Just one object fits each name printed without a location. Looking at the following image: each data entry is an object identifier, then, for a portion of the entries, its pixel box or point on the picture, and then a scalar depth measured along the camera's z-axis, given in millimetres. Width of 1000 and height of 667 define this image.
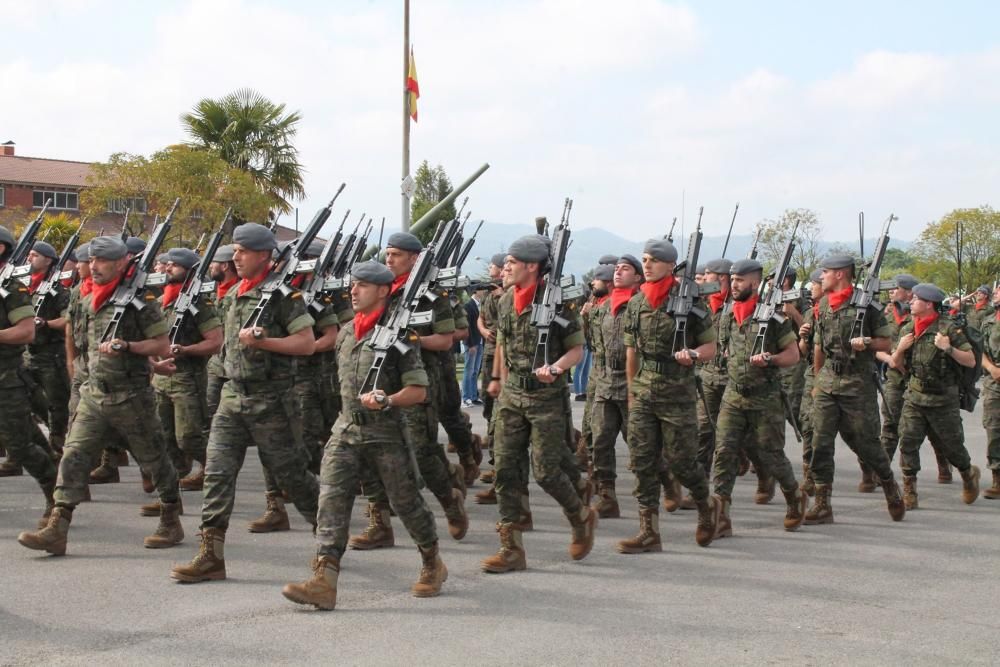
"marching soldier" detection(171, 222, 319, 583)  6887
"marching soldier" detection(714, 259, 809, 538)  8648
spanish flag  24438
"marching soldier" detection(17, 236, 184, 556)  7441
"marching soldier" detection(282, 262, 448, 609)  6301
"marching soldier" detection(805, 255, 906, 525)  9242
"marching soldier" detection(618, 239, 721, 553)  7887
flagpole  24000
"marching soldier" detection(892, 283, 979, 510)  10320
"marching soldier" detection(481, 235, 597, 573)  7227
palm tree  31969
